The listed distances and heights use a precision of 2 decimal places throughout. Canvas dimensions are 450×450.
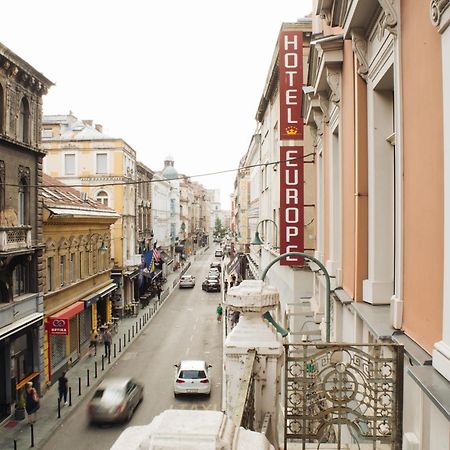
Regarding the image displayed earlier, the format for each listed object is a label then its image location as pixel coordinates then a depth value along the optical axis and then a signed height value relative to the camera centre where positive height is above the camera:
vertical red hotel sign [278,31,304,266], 15.32 +2.19
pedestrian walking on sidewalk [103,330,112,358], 27.51 -6.31
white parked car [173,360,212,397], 20.16 -6.08
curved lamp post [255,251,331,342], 8.27 -1.21
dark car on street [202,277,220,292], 54.00 -6.47
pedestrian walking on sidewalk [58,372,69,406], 19.90 -6.19
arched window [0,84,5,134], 18.52 +4.05
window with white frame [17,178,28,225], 20.34 +0.88
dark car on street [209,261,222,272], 74.61 -6.28
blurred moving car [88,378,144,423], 17.67 -6.11
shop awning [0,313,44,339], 18.30 -3.72
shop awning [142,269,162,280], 45.08 -4.88
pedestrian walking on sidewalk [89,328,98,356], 28.92 -6.66
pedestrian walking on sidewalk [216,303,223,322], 36.88 -6.32
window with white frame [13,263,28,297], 20.39 -2.18
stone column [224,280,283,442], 5.66 -1.38
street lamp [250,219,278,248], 16.05 -0.57
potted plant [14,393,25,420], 18.63 -6.56
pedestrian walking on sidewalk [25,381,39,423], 17.91 -6.13
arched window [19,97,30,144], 20.55 +4.06
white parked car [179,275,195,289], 57.33 -6.45
